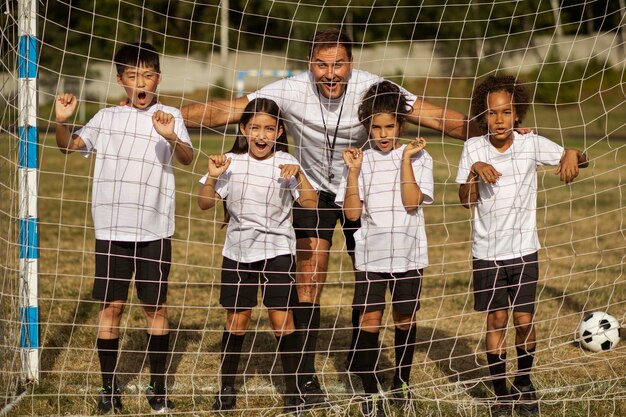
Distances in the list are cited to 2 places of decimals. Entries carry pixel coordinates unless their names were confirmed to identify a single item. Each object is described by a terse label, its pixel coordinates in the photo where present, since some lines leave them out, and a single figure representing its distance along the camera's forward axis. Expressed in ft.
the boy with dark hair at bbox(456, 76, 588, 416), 14.56
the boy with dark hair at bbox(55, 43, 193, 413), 14.30
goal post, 14.89
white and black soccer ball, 17.74
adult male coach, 15.19
